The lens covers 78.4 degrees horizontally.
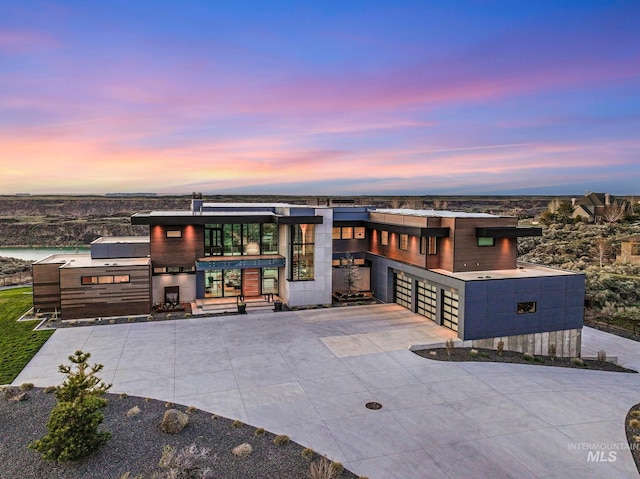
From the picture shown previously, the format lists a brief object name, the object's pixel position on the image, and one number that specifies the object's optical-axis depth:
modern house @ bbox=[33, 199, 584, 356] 18.84
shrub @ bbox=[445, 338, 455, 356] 16.83
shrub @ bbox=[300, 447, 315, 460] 9.20
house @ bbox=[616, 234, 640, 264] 39.72
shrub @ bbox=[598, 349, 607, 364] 18.28
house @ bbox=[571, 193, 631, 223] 62.72
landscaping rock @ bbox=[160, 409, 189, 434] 10.05
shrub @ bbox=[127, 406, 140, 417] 10.95
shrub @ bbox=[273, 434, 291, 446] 9.72
